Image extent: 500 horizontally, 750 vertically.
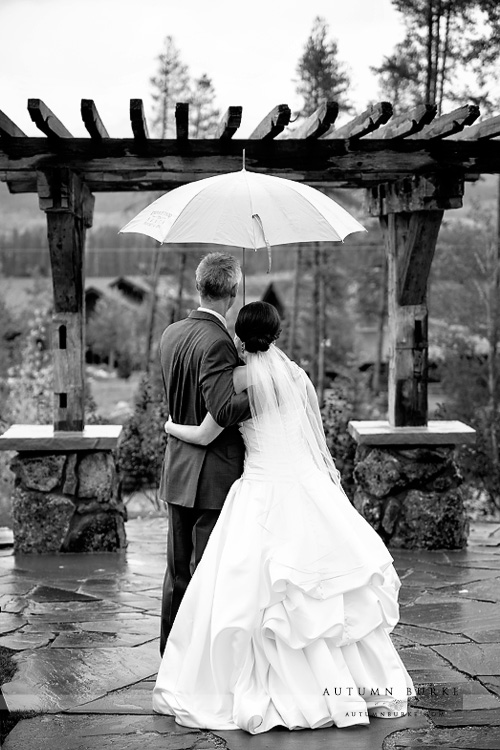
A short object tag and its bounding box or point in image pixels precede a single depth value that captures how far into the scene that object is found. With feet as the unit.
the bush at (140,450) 32.53
